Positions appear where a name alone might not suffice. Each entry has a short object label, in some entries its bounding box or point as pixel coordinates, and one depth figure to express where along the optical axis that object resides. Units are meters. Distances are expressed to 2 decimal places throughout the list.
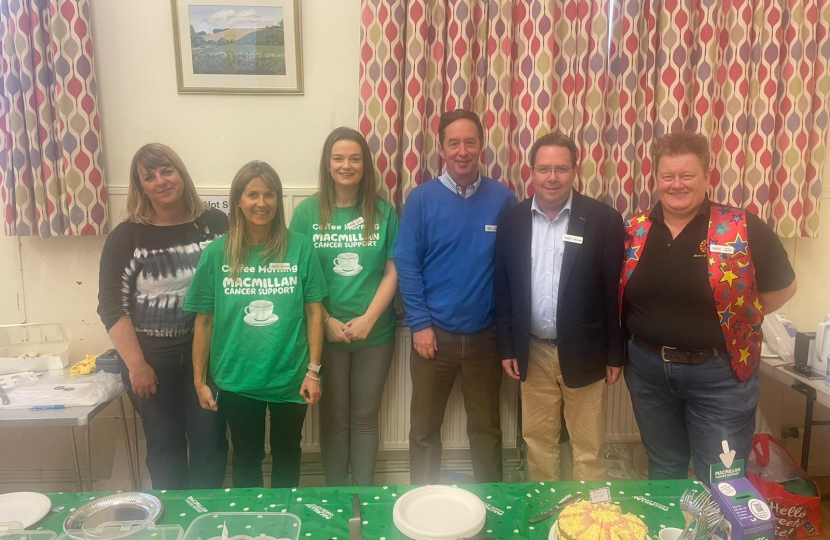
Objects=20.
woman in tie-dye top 1.93
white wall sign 2.45
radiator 2.50
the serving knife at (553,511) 1.16
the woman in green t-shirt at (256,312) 1.84
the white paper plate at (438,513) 1.08
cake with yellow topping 1.03
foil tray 1.15
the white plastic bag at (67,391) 1.99
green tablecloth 1.14
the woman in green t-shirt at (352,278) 2.09
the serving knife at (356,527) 1.08
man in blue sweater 2.08
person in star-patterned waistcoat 1.67
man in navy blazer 1.91
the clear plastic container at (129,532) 1.05
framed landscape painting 2.35
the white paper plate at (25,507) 1.15
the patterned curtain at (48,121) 2.20
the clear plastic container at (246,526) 1.08
